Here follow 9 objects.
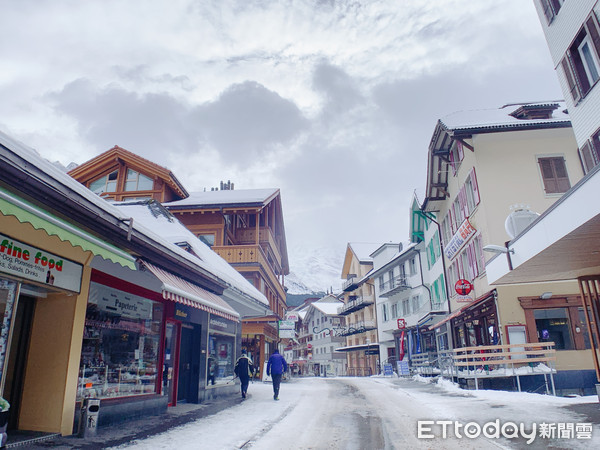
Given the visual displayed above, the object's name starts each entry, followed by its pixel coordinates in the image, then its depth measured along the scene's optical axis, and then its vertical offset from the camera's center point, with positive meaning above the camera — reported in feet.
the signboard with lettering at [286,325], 90.84 +7.17
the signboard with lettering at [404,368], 93.25 -2.38
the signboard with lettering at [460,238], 66.33 +18.12
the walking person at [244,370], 47.52 -0.82
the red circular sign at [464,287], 69.41 +10.35
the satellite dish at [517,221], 38.71 +11.29
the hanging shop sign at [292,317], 94.60 +9.52
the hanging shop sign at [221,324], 45.88 +4.20
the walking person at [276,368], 45.53 -0.70
